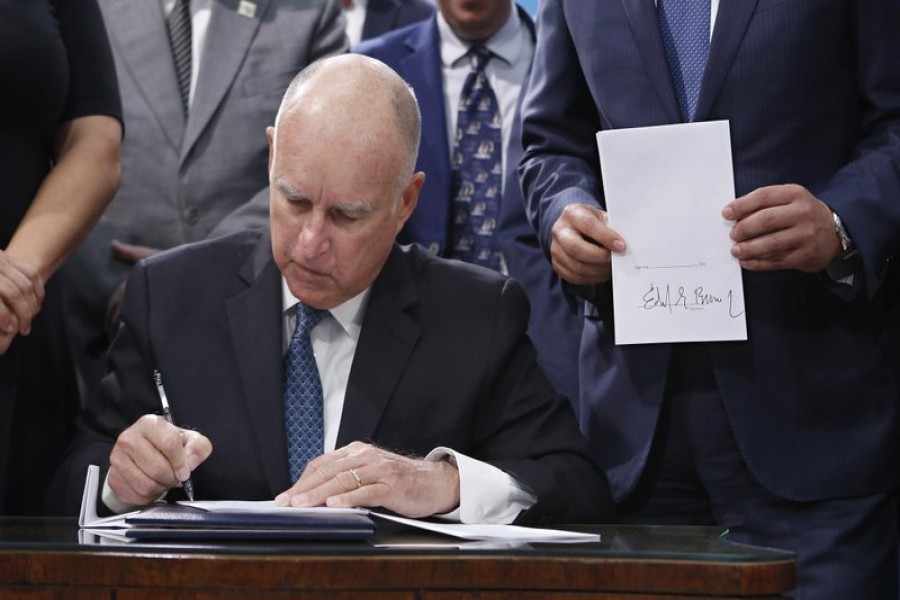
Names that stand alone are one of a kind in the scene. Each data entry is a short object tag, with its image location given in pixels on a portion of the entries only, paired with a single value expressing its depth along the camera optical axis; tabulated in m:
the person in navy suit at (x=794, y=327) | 2.56
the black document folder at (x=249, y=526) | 1.84
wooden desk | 1.74
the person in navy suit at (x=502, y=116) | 3.37
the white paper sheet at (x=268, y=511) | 1.94
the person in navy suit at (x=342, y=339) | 2.47
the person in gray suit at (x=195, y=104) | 3.53
